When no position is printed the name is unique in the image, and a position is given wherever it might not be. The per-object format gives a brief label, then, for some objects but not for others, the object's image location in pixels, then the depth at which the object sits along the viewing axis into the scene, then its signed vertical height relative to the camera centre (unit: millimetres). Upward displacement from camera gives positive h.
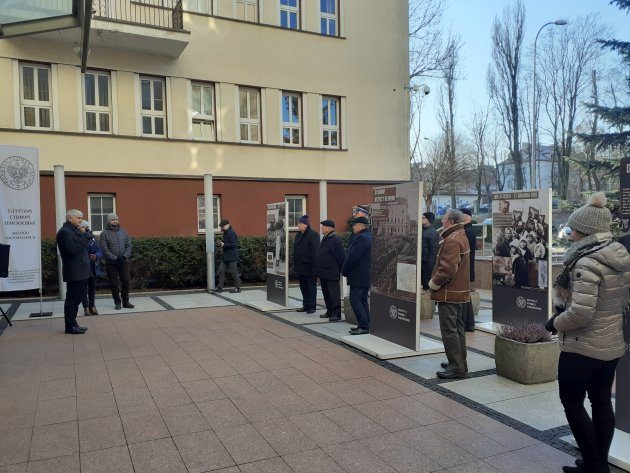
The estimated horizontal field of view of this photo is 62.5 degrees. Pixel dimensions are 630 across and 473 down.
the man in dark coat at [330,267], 9227 -911
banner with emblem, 9188 +94
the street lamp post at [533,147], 26422 +3636
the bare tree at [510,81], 39469 +10326
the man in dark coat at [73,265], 8094 -720
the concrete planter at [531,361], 5500 -1590
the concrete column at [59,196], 12219 +566
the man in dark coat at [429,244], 9547 -549
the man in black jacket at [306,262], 10031 -891
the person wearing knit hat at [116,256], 10414 -742
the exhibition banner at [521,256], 7414 -639
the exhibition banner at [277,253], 10414 -763
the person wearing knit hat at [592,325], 3291 -736
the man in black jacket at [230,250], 13141 -838
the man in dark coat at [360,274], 7969 -912
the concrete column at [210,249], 13555 -825
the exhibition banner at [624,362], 3810 -1143
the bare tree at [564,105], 38094 +8144
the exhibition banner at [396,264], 6367 -635
